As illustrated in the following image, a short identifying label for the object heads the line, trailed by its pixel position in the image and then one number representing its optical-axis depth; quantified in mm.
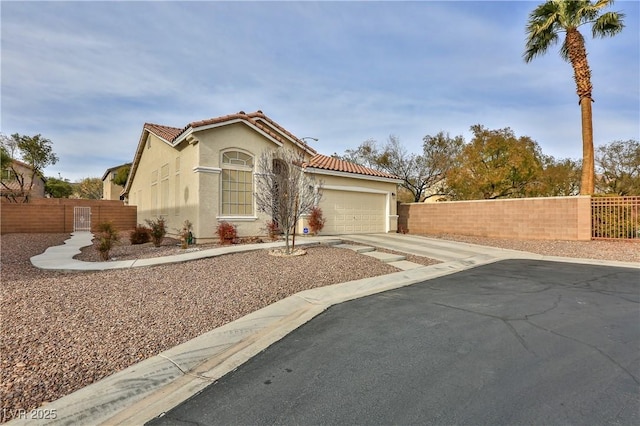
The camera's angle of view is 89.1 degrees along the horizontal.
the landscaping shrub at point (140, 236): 14047
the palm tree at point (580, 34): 16438
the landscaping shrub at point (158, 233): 12290
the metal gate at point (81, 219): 20469
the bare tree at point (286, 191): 10859
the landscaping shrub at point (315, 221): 16078
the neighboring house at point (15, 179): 26016
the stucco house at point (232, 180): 13102
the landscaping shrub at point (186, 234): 12738
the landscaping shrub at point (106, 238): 9617
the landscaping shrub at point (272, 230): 14164
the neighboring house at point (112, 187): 41156
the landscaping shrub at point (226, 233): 12812
